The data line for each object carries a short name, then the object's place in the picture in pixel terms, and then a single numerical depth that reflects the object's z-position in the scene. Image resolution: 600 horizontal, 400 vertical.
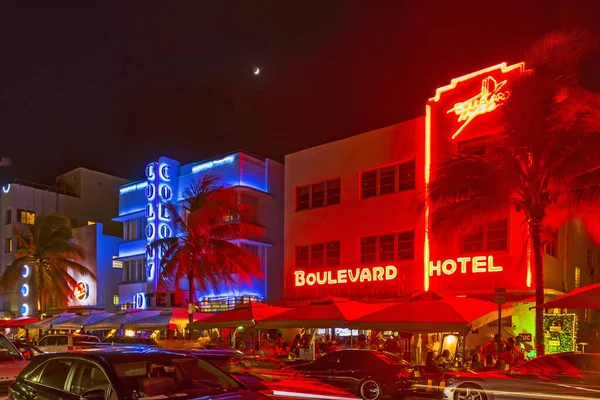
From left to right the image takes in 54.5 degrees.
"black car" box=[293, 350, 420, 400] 14.05
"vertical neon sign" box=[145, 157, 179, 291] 35.75
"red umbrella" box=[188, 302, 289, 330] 20.78
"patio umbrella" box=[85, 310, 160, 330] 27.39
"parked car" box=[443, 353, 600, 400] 10.25
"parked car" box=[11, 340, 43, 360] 17.31
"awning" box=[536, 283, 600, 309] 12.61
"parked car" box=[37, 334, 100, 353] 24.41
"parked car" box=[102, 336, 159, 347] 23.39
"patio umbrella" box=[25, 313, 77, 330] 33.53
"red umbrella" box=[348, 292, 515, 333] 15.66
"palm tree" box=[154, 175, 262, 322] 29.61
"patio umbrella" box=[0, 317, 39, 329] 35.81
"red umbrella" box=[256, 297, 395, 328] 18.41
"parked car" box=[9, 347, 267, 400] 5.96
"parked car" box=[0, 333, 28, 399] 11.21
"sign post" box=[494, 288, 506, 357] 15.62
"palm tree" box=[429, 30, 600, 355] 17.12
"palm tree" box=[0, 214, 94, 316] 42.25
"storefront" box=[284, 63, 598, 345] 21.66
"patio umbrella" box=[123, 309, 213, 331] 25.58
